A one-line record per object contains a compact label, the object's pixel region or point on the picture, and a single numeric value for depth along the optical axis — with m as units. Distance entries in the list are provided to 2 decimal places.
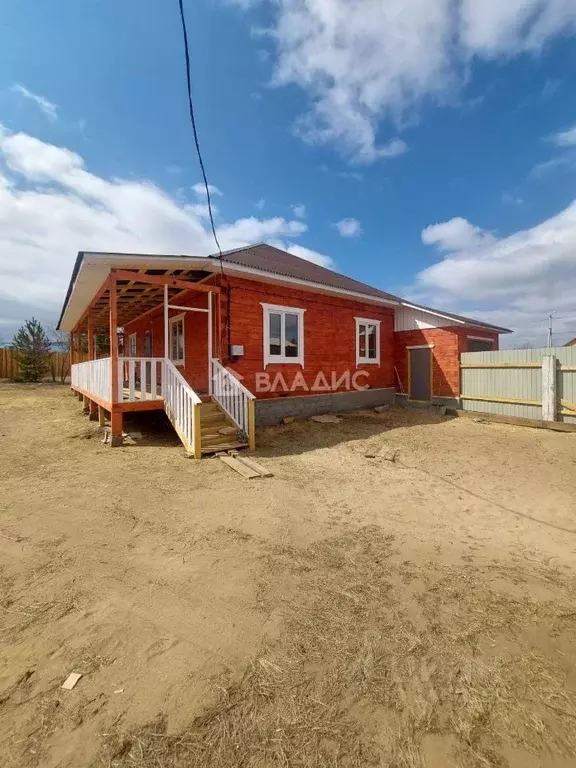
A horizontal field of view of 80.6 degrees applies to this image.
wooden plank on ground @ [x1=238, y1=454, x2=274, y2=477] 5.40
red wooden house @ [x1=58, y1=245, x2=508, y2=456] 7.31
